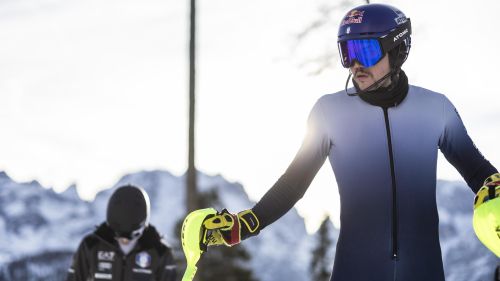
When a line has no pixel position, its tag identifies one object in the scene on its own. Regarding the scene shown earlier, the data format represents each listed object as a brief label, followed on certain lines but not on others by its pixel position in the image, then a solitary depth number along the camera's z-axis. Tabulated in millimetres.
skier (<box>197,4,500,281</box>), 3945
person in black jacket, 7988
